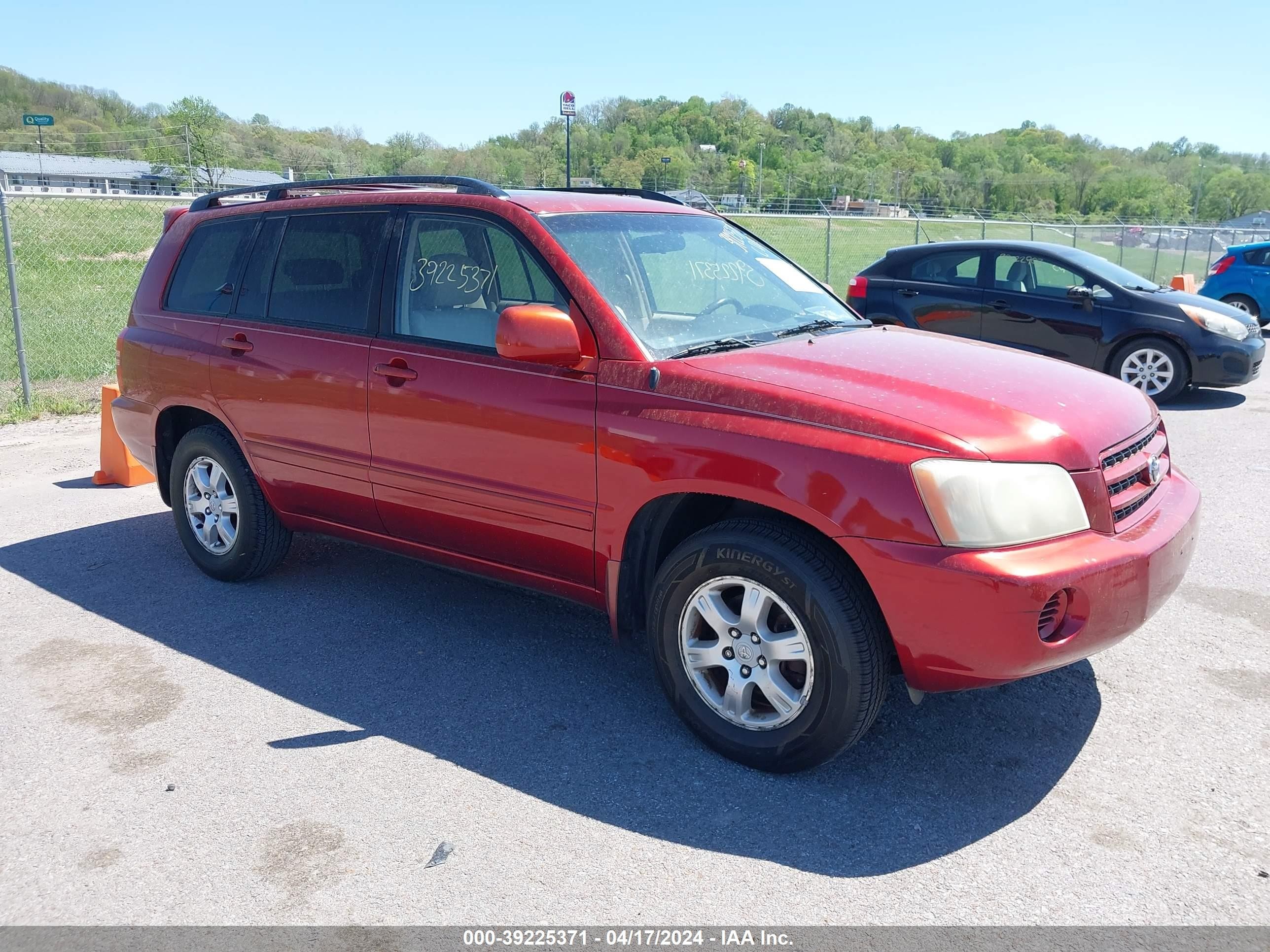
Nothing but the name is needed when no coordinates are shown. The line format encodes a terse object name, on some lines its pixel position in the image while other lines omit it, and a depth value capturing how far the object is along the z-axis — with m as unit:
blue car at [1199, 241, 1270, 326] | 14.98
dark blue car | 9.69
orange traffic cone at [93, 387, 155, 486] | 6.95
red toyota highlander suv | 3.00
